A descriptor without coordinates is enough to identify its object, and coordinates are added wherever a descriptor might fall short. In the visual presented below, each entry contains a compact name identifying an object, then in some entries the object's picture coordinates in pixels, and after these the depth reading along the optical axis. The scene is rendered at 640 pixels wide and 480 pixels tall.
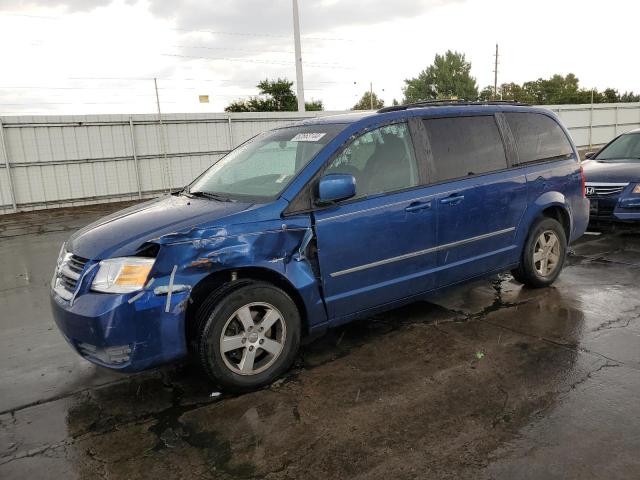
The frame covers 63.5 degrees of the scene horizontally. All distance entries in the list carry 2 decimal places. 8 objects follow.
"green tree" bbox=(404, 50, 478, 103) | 84.25
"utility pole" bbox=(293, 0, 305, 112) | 20.93
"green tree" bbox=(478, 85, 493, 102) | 88.12
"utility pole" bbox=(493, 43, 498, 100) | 63.71
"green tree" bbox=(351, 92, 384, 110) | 93.20
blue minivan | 3.13
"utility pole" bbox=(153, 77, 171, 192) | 15.94
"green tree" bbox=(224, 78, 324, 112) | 57.47
